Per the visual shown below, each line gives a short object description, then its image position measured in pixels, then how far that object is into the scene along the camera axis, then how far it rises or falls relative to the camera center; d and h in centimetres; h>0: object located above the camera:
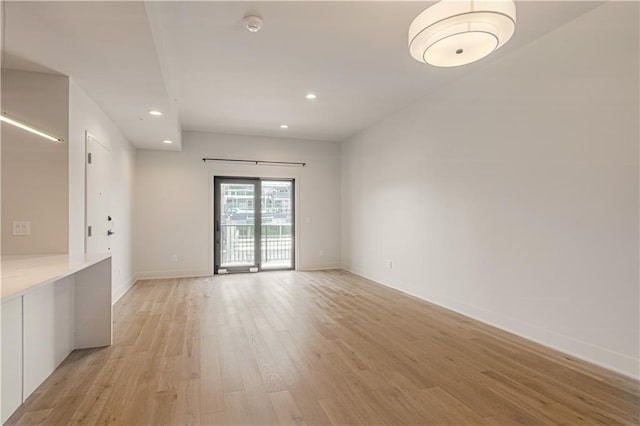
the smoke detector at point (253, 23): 265 +158
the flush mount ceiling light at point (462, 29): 191 +115
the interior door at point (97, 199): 351 +17
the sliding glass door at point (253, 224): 668 -23
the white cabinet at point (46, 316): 191 -79
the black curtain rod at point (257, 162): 648 +107
